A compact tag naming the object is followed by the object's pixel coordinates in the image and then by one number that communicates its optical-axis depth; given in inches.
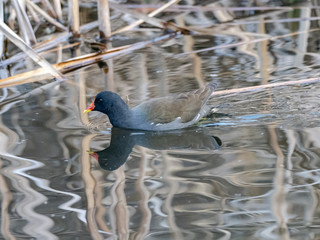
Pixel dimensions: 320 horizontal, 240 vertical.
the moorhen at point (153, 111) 399.2
